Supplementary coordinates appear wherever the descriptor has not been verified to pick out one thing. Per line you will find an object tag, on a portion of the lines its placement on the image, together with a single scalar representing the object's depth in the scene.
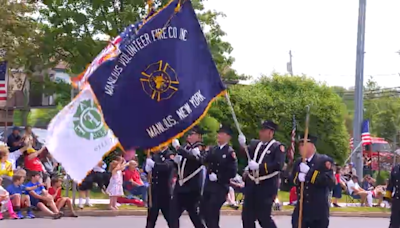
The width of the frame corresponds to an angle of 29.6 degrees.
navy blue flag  8.61
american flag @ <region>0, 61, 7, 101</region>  19.32
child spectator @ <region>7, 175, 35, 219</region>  15.51
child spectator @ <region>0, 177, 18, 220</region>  14.92
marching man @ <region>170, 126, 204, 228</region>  10.82
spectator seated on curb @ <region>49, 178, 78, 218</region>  16.39
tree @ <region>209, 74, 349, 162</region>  31.17
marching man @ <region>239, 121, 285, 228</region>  9.93
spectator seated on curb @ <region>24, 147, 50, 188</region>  16.78
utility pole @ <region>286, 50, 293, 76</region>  67.28
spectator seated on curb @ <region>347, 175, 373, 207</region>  23.41
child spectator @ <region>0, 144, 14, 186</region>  15.63
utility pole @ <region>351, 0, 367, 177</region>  24.89
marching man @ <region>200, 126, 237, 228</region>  10.57
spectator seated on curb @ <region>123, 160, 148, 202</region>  19.12
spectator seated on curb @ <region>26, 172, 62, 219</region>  15.88
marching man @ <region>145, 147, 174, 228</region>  11.05
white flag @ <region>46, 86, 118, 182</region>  8.32
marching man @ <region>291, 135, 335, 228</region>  9.60
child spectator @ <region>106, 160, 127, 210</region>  17.72
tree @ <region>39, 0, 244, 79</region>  24.77
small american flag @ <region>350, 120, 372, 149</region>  27.56
